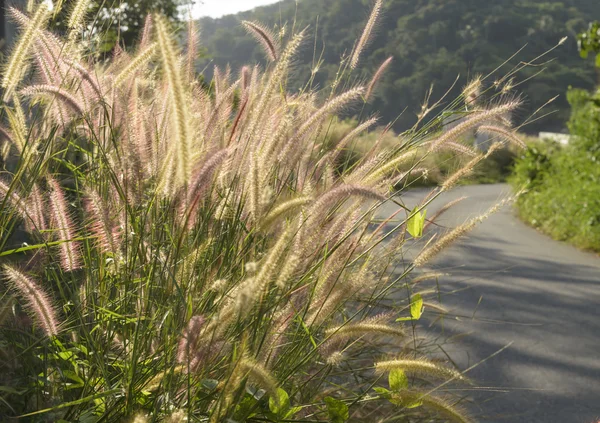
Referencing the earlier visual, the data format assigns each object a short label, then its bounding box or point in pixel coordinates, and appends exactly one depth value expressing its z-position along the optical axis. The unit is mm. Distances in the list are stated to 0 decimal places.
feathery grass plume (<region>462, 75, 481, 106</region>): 2105
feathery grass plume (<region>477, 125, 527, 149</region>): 2086
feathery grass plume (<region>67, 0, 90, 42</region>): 1814
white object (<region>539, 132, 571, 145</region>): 11328
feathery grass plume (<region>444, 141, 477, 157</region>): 1976
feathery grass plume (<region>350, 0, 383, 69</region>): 2246
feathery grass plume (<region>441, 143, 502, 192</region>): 1932
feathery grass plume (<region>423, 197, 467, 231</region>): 2114
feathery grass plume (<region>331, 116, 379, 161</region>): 2254
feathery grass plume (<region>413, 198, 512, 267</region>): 1801
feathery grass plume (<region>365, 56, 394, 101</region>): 2452
